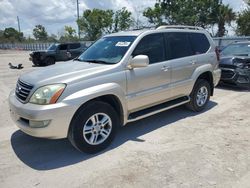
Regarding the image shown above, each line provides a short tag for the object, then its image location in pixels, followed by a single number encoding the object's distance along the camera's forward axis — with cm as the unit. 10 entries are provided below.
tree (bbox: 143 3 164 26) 3004
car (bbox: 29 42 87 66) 1360
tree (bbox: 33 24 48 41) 5811
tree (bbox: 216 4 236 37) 2741
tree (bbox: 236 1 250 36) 2205
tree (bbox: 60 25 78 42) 4552
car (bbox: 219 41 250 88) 609
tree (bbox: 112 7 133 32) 3569
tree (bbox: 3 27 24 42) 5885
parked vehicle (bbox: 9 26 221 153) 274
